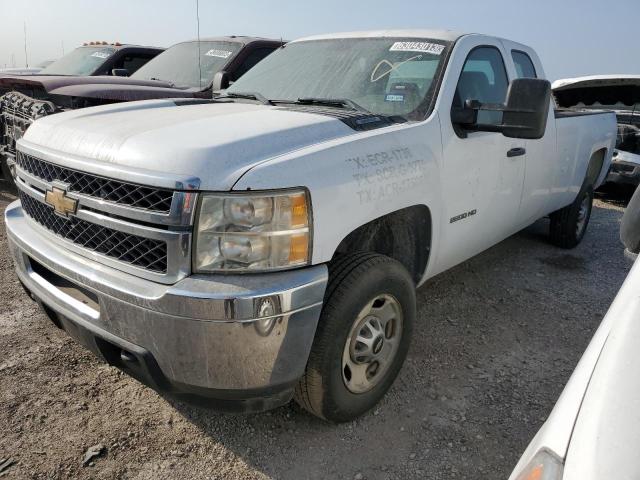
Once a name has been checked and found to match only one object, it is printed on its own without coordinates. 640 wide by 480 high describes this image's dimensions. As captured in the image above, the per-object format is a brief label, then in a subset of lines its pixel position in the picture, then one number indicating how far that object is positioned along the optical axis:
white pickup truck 1.94
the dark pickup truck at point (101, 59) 7.98
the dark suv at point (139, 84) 5.12
